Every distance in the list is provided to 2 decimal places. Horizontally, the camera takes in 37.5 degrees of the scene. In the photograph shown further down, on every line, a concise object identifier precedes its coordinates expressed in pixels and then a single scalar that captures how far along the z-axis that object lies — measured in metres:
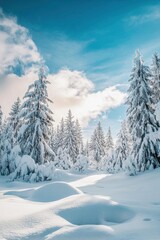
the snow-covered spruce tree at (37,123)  21.78
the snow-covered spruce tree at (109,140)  60.62
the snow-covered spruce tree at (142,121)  19.03
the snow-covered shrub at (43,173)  16.66
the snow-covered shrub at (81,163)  31.31
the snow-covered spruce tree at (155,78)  22.46
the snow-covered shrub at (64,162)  32.38
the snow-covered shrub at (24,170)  16.69
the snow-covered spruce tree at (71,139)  43.34
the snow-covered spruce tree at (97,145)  53.34
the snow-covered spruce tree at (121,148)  29.39
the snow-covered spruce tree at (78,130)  55.11
